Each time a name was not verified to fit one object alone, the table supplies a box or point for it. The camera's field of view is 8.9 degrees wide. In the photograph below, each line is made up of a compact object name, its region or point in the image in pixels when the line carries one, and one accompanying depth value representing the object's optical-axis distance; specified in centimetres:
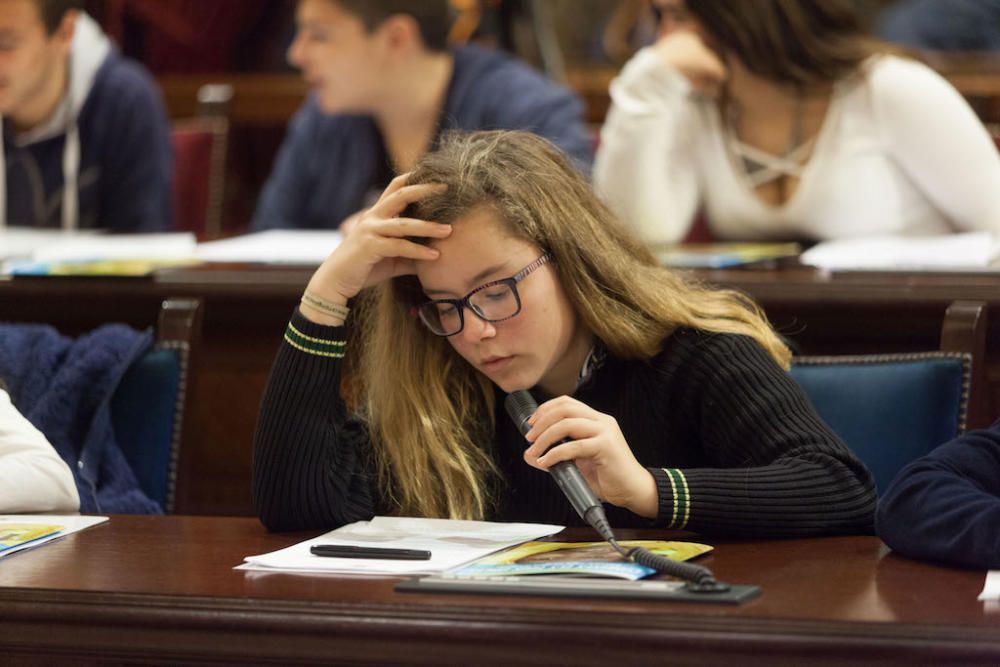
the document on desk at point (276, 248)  951
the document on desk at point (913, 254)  916
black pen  798
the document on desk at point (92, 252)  937
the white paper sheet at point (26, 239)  974
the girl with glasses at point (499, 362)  829
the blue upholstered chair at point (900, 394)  849
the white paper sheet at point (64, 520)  820
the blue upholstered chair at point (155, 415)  867
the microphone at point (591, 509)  777
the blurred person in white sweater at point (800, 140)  954
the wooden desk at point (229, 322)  905
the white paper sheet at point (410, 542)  793
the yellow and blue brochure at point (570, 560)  784
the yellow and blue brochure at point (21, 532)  808
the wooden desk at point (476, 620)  763
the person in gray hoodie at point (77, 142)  1055
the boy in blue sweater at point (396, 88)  1027
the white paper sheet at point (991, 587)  774
